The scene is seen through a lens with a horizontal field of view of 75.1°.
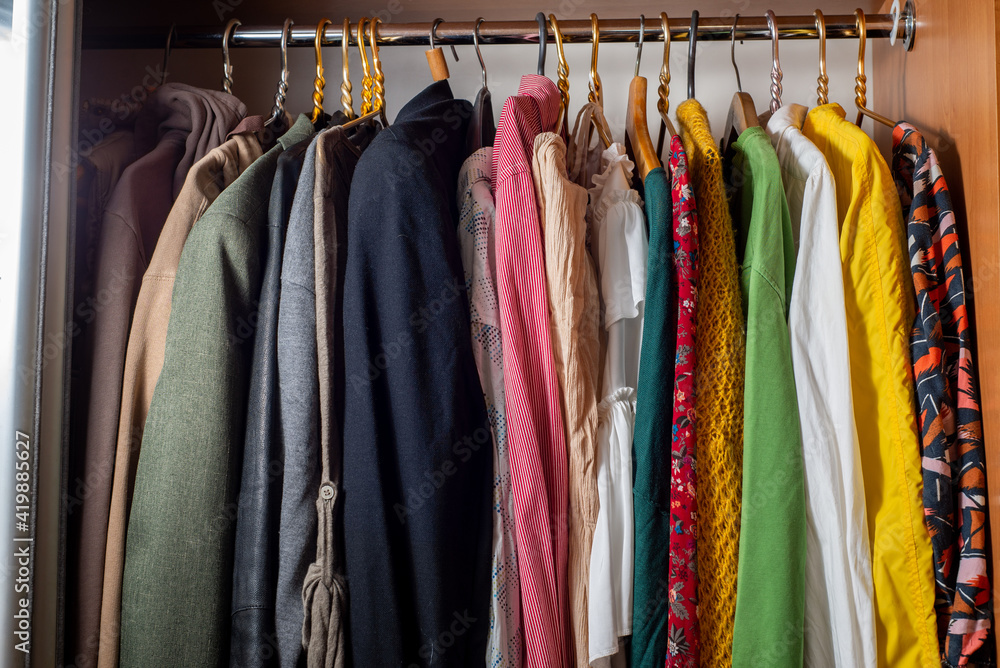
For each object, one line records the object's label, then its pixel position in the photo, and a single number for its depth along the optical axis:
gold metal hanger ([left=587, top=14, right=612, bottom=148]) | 0.94
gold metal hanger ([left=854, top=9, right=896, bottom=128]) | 0.94
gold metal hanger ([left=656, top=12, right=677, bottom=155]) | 0.95
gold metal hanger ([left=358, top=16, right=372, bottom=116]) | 0.96
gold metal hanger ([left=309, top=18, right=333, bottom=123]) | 0.95
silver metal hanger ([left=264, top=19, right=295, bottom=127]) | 0.95
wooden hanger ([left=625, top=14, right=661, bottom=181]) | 0.86
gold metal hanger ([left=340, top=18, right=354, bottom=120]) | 0.95
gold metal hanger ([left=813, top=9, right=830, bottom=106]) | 0.94
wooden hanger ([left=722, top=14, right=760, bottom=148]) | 0.92
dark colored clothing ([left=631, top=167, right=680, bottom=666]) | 0.72
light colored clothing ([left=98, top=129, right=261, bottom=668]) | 0.72
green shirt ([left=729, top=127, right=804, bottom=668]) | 0.70
